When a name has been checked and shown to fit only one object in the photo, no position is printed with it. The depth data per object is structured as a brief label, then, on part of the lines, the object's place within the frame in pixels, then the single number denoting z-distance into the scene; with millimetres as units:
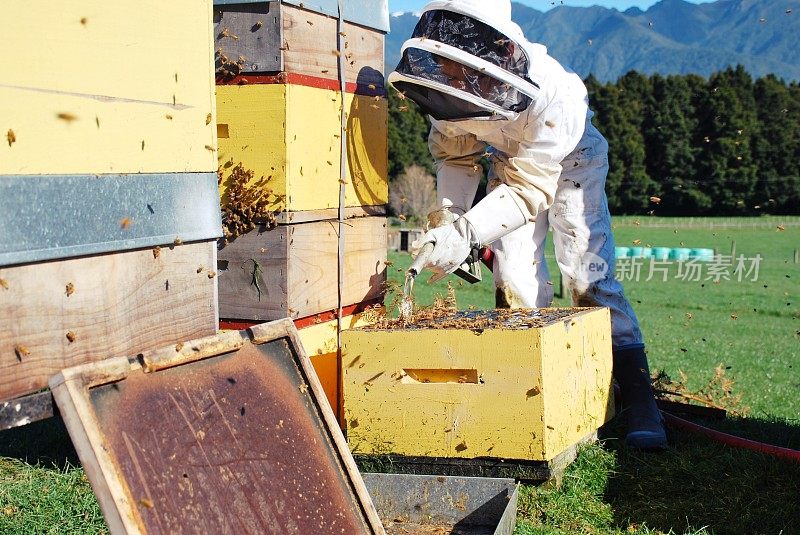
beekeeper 3600
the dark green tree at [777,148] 38094
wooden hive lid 1774
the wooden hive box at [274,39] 3299
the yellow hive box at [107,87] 1849
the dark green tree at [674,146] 38572
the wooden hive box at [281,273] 3375
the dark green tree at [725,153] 38188
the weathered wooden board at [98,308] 1892
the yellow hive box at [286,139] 3332
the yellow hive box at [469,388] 3047
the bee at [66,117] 1940
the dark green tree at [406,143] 37000
